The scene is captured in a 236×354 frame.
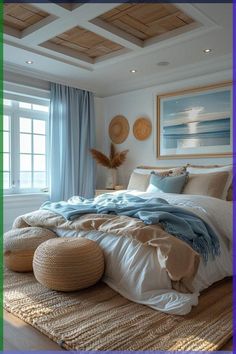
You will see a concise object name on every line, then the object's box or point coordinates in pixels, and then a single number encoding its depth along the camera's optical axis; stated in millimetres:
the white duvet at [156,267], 1957
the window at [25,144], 4215
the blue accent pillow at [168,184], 3396
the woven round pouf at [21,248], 2576
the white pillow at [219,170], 3242
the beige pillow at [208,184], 3188
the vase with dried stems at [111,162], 4723
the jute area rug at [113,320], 1589
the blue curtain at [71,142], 4441
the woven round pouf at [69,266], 2123
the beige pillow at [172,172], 3671
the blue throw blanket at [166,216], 2201
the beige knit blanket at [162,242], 1954
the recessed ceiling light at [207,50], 3347
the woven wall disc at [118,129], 4906
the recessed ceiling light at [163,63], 3736
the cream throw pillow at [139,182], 3865
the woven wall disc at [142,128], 4602
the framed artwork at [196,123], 3795
